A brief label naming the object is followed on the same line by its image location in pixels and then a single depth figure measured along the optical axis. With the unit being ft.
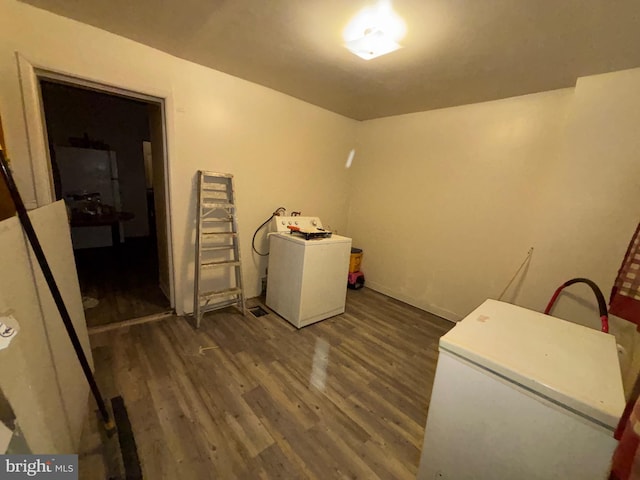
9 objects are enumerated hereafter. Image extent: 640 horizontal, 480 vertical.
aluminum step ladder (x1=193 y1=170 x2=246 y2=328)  7.91
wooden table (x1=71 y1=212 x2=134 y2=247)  11.84
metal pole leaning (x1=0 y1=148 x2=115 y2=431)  2.99
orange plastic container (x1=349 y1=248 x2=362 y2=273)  11.73
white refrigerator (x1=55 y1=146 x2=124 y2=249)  13.27
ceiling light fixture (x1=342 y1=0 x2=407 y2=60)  4.64
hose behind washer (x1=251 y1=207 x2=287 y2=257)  9.71
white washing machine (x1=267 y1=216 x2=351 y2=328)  7.90
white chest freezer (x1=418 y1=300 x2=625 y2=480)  2.42
